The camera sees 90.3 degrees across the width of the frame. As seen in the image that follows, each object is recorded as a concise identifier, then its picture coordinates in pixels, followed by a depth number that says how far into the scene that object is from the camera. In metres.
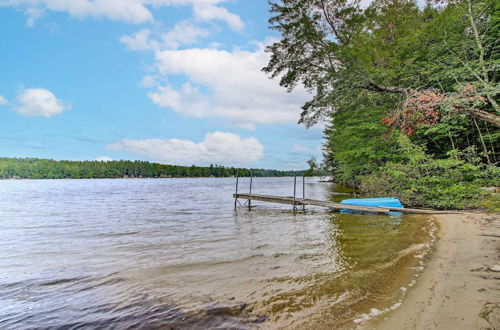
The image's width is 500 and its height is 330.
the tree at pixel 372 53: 11.65
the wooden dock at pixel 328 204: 11.26
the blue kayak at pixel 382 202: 11.93
